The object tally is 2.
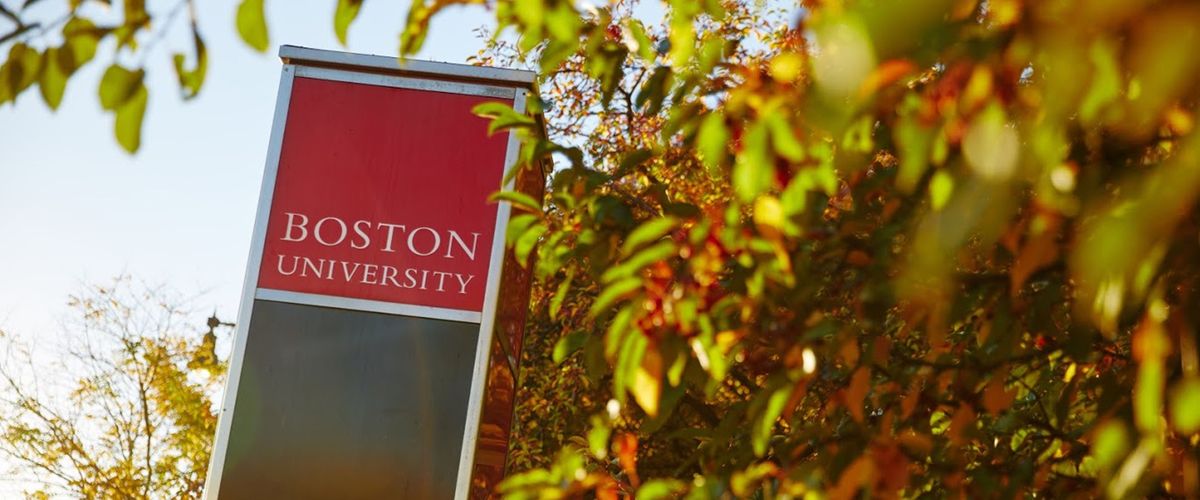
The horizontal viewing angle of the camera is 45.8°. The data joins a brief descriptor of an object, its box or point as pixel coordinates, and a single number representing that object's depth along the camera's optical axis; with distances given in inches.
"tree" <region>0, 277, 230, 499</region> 606.5
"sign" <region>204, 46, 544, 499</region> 201.5
